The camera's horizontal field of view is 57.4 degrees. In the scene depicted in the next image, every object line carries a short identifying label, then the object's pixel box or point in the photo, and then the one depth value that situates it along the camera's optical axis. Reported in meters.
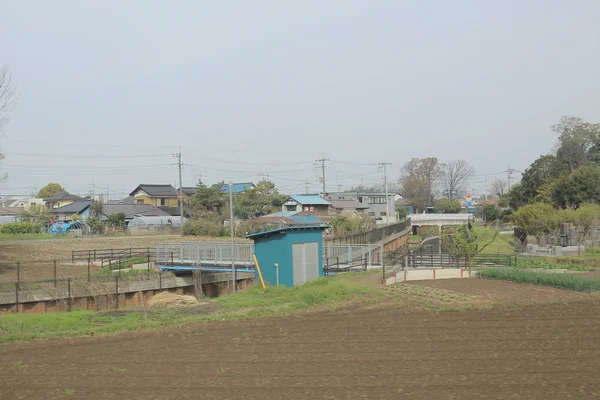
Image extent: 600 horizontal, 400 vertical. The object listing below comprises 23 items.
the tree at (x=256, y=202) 65.44
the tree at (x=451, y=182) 120.31
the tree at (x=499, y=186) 130.51
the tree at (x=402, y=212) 102.49
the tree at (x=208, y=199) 65.06
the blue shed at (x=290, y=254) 22.84
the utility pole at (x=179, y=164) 61.72
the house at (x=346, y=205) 81.19
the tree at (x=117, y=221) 56.70
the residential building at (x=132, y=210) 64.19
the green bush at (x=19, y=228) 49.62
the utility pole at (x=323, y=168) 83.60
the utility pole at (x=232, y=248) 23.69
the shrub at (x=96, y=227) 52.81
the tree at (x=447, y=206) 107.50
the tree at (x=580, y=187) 47.88
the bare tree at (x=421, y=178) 113.25
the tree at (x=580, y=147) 63.94
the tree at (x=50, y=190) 102.00
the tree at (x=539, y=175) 58.88
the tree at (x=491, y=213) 77.51
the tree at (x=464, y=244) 28.20
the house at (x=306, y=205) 69.62
